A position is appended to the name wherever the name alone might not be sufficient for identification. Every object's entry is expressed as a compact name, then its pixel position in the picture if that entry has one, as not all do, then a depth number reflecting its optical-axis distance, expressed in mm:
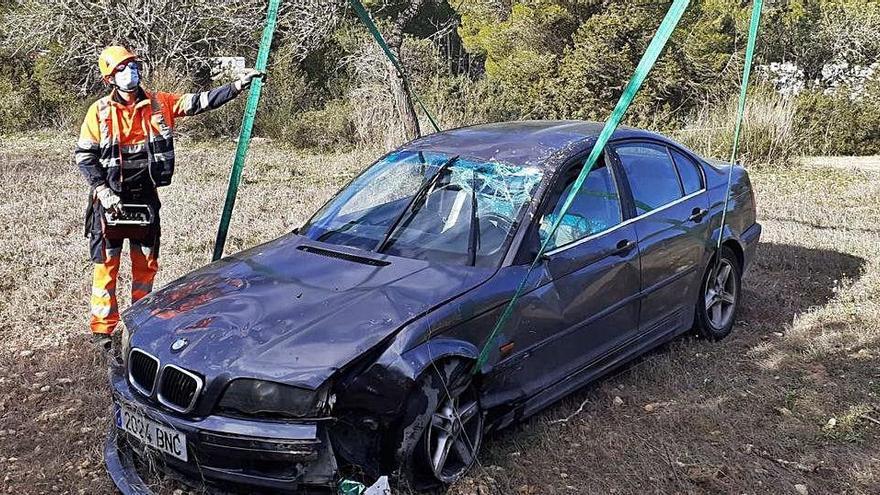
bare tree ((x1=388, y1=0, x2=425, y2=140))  13805
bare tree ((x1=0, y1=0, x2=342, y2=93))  18250
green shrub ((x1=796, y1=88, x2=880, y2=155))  14539
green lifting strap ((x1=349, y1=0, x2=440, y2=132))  6044
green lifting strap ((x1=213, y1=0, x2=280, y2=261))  5457
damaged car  3488
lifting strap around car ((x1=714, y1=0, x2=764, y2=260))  4289
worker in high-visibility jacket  5219
